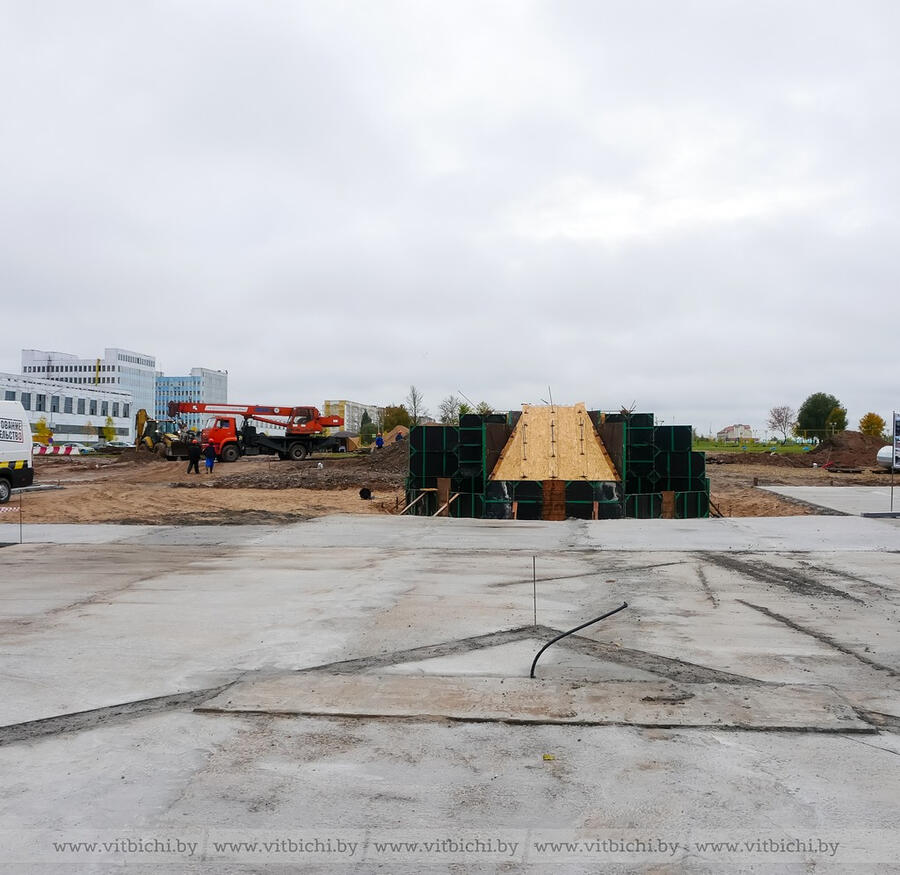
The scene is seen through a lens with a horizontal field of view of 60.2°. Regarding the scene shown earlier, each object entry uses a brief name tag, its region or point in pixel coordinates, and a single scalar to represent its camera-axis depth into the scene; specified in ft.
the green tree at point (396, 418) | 276.62
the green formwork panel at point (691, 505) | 67.26
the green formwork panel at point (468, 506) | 68.13
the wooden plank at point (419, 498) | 63.98
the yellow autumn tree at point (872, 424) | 292.61
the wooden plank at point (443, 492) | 67.92
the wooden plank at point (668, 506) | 66.69
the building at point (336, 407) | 609.54
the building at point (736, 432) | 549.13
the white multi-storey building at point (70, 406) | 321.73
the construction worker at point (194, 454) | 102.74
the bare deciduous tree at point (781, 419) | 357.82
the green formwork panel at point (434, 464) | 69.82
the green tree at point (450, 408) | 220.23
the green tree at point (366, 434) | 301.73
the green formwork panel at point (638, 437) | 68.13
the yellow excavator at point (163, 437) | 124.36
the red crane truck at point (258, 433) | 127.24
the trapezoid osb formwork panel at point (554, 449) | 66.59
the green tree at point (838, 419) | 279.28
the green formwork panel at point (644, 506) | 64.95
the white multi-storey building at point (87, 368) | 484.33
